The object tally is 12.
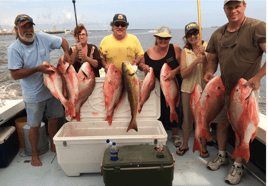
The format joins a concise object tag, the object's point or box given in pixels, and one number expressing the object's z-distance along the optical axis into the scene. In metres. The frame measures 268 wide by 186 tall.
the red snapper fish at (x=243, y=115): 2.05
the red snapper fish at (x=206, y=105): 2.29
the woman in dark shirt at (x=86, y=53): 2.80
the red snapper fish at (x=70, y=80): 2.64
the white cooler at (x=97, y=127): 2.47
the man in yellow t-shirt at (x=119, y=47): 3.35
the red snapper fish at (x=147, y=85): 2.82
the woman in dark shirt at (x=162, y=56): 2.93
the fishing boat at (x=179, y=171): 2.53
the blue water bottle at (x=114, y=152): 2.07
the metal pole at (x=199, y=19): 2.58
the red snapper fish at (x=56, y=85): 2.63
